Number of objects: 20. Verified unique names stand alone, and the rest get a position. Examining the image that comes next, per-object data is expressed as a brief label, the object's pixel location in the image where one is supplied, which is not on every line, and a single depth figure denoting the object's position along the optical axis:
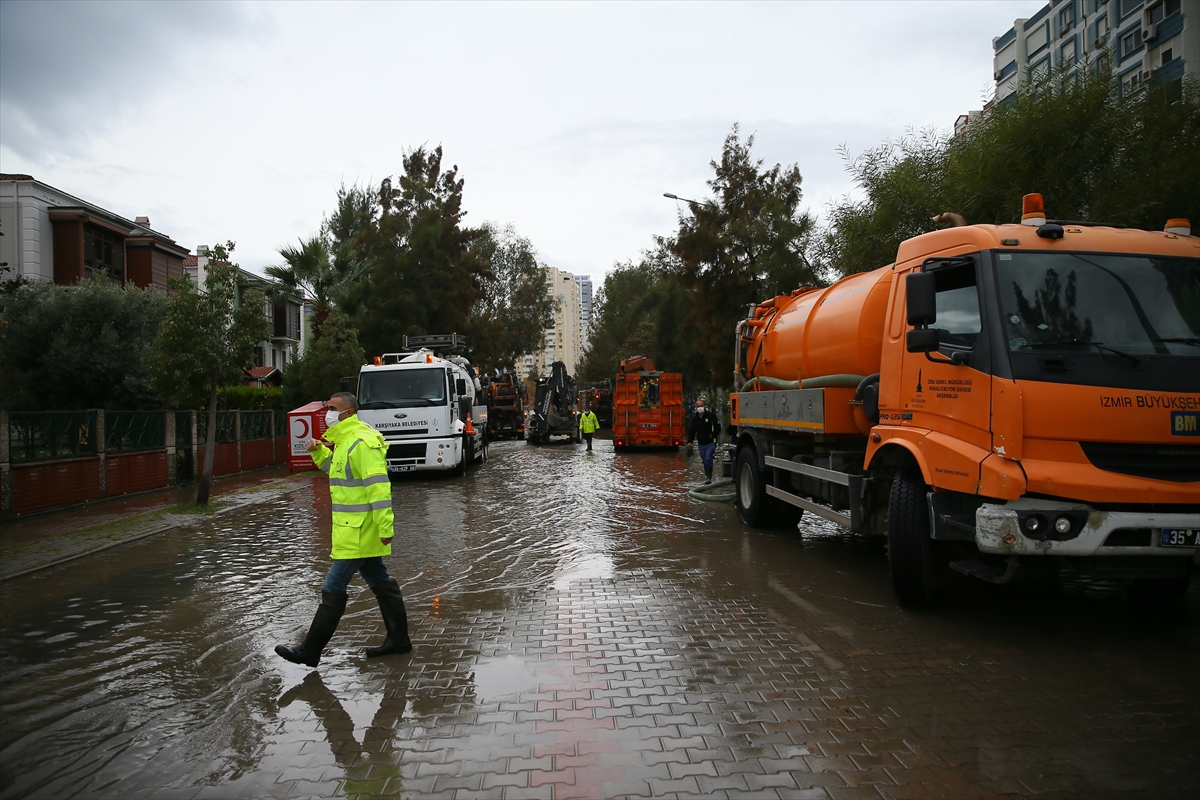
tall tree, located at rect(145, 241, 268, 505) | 13.16
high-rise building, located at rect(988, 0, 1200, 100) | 32.72
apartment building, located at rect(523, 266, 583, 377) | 139.50
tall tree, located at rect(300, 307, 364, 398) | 23.34
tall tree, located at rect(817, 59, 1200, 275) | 9.62
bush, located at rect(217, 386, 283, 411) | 26.70
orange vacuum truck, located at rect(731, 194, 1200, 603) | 5.30
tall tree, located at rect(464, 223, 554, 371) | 52.06
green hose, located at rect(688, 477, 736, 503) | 14.12
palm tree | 23.84
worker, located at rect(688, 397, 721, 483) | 17.97
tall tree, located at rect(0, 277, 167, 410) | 21.61
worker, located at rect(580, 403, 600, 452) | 30.44
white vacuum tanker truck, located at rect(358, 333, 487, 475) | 18.41
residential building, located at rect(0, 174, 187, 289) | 30.75
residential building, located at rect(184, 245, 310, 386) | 51.06
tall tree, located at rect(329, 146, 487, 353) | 33.12
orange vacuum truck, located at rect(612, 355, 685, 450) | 28.25
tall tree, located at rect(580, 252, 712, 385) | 31.95
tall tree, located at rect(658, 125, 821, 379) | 24.08
